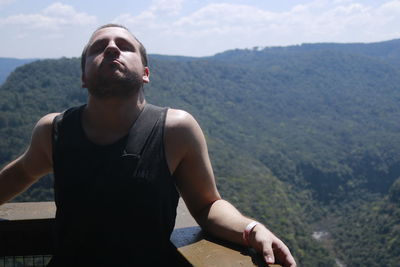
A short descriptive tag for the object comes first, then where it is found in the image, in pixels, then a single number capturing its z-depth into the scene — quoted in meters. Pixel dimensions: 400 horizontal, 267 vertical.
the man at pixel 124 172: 1.53
